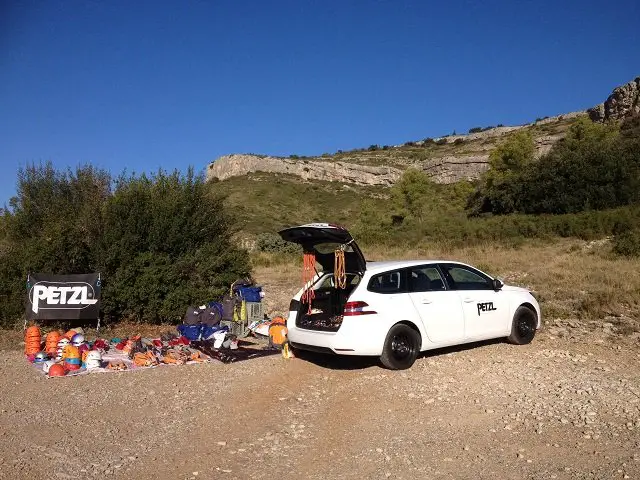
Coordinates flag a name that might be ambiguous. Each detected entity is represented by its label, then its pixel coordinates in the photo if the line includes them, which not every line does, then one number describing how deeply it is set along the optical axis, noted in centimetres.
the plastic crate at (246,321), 1055
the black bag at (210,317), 1056
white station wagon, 729
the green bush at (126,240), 1120
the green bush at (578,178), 3338
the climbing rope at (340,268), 796
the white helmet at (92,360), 805
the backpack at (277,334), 941
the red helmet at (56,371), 766
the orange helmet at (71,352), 804
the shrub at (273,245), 3161
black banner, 1034
